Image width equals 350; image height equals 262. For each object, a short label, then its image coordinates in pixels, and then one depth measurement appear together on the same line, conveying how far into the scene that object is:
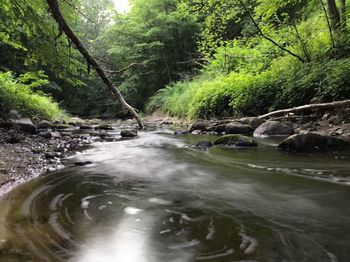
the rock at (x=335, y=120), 7.73
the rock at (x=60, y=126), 12.00
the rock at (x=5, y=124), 8.34
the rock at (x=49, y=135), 8.54
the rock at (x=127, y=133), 9.93
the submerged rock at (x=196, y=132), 10.70
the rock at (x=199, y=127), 11.20
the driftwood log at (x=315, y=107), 7.29
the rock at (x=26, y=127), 8.72
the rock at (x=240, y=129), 9.55
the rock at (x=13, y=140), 6.44
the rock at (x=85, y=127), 12.82
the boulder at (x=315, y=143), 5.99
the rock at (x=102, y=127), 13.09
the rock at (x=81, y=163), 5.07
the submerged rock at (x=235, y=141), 7.07
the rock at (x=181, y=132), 10.86
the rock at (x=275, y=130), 8.76
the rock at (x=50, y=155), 5.52
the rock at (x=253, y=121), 10.01
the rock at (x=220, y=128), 10.55
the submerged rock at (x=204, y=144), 7.18
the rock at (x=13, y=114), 10.41
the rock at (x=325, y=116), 8.26
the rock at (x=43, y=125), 11.39
